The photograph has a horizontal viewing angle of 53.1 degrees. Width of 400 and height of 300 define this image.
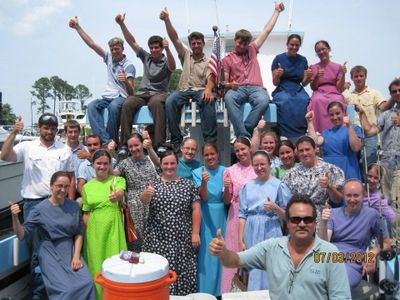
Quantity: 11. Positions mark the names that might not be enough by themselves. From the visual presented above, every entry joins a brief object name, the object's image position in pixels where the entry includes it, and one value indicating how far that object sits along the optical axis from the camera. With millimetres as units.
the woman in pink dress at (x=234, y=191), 4211
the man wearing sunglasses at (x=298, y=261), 2461
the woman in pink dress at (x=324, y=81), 5488
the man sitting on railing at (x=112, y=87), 5719
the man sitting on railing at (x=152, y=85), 5590
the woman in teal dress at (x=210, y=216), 4266
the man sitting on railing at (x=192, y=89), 5398
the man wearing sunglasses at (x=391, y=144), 4797
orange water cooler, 2834
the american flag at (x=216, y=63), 5340
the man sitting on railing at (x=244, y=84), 5371
